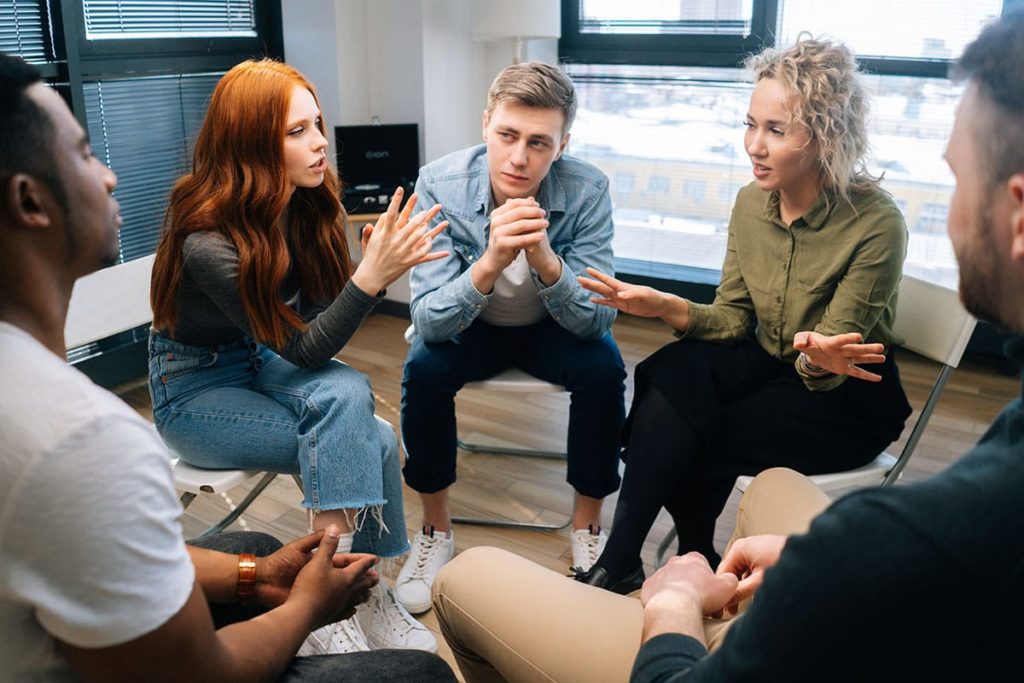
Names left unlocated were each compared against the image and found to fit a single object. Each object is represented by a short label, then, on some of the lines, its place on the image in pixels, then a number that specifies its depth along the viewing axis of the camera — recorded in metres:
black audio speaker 3.71
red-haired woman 1.85
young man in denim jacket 2.15
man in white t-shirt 0.81
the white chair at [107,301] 2.65
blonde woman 1.94
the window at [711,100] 3.57
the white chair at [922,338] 1.87
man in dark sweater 0.74
